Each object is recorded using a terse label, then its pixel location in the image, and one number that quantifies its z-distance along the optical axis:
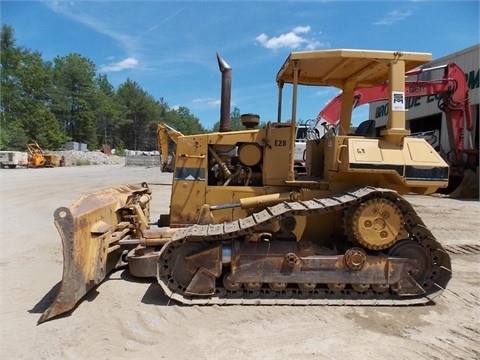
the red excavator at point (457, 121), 15.33
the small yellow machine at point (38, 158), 33.94
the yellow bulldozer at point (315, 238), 4.46
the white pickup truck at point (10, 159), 32.06
